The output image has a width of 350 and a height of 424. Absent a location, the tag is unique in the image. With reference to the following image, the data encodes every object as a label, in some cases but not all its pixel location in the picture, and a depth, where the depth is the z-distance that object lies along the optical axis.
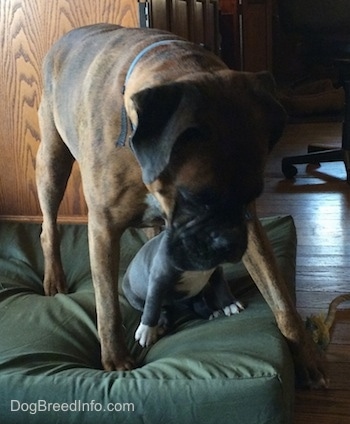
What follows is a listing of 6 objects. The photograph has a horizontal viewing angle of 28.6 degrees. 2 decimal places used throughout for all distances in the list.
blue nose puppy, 1.62
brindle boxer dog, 1.22
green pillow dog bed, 1.34
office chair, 3.35
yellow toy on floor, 1.76
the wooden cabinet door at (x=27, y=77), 2.25
